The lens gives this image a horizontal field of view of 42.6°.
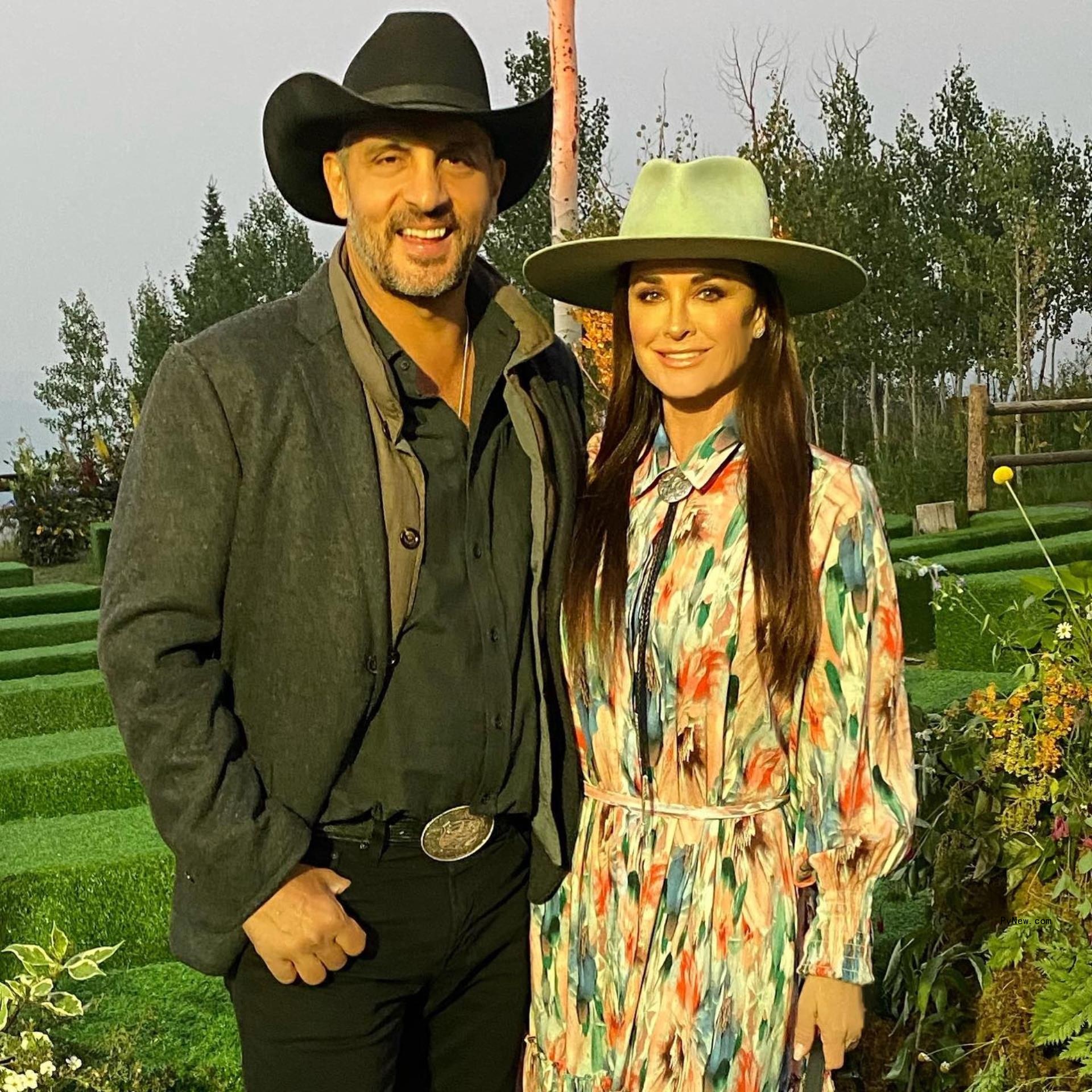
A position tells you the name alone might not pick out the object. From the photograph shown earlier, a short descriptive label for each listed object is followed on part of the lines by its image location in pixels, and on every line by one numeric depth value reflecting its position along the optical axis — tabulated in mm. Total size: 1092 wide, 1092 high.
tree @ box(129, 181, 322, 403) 33969
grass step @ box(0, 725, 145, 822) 6074
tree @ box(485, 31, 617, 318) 26031
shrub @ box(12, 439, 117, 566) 19750
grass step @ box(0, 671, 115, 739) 7848
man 2053
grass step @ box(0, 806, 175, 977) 4535
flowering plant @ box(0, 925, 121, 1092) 3289
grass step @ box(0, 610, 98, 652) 10523
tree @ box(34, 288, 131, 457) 41375
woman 2244
